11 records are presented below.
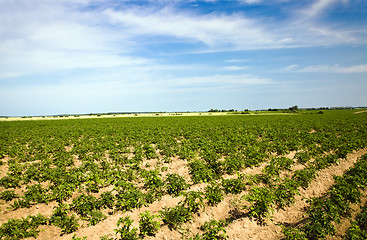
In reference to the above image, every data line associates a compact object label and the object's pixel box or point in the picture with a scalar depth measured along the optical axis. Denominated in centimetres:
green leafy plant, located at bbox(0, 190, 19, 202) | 838
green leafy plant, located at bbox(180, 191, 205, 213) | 746
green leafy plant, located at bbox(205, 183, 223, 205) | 800
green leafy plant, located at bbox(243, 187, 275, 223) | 732
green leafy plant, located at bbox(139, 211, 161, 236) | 634
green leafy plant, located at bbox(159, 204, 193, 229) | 678
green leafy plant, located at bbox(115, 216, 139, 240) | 579
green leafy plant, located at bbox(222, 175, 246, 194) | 908
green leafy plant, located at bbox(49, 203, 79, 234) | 665
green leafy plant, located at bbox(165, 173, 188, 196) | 904
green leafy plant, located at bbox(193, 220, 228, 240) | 602
